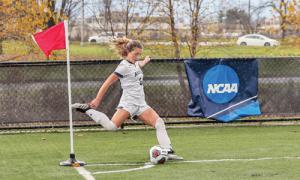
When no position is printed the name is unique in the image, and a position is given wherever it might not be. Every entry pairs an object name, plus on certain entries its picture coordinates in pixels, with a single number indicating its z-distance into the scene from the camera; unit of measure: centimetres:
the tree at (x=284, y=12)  1702
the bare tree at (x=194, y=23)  1706
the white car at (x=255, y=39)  5388
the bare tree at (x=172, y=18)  1675
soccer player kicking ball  971
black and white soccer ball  944
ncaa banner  1374
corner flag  946
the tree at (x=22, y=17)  1658
